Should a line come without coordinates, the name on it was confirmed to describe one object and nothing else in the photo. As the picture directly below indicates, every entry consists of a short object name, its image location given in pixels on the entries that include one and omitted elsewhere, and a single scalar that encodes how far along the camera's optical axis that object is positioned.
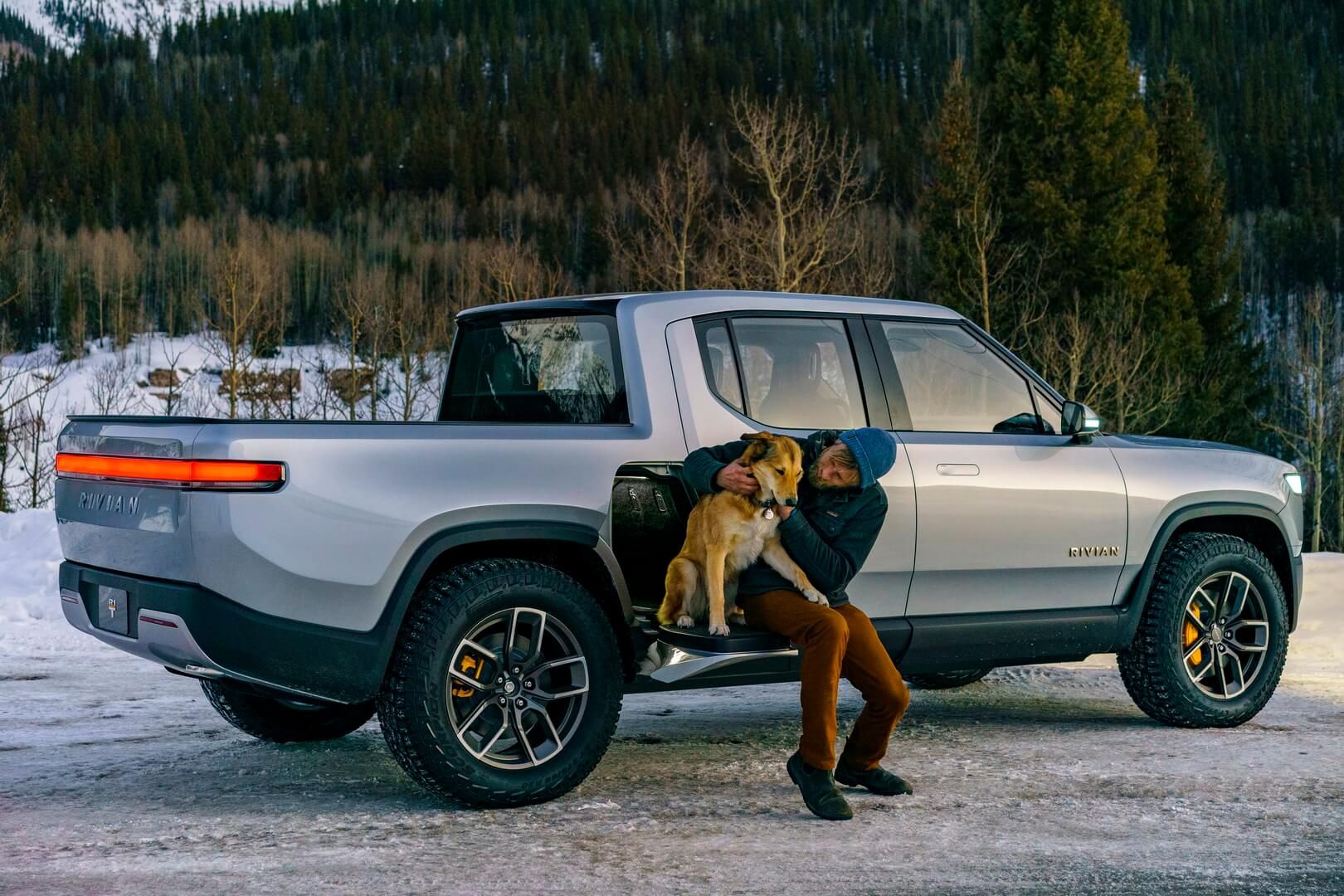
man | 5.29
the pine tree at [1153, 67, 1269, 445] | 46.56
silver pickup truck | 4.88
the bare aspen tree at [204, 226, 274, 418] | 44.31
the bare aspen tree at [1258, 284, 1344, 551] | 56.41
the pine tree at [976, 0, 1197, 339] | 42.06
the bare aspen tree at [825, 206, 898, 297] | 34.50
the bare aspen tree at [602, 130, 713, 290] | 31.92
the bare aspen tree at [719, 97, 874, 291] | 28.75
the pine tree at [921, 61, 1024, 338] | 38.03
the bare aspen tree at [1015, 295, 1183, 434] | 36.69
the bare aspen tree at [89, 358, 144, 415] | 53.56
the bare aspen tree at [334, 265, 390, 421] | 61.20
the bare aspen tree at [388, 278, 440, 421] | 66.12
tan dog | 5.24
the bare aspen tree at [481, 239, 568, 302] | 43.31
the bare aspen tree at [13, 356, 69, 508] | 35.78
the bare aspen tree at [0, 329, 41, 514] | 32.19
